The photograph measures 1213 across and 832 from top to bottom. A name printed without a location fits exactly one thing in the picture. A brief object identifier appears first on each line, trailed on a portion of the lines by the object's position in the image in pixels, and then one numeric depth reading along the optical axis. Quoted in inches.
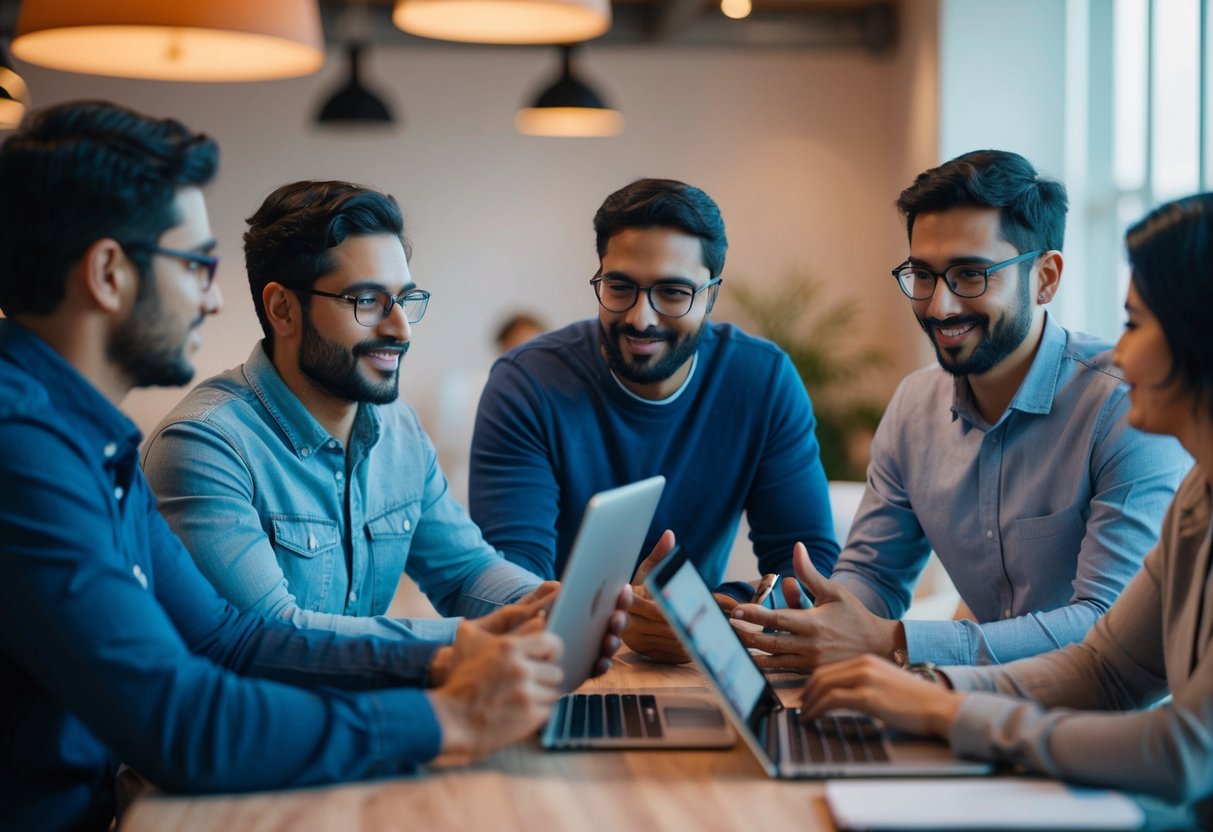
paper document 48.6
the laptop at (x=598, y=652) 57.7
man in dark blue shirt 52.3
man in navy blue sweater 102.1
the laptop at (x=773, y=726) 55.7
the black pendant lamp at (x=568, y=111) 230.2
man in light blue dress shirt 80.3
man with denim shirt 76.9
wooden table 51.0
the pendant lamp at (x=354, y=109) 239.1
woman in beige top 52.7
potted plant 287.1
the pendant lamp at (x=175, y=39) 65.9
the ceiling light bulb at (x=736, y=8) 170.2
